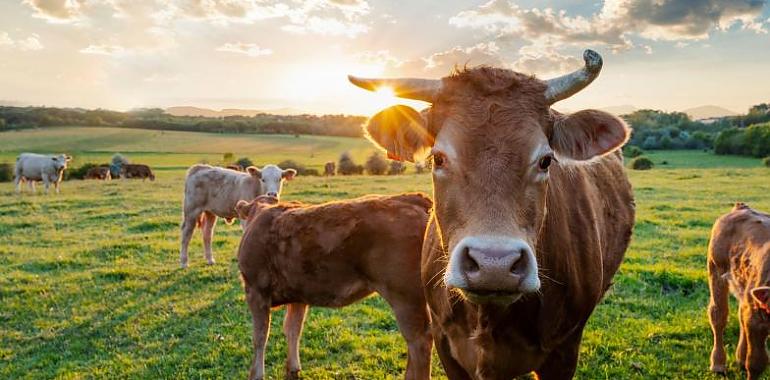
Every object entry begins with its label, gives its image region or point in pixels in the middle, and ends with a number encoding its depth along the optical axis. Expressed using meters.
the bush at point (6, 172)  42.34
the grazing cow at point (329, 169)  44.19
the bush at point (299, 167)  45.20
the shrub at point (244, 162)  46.64
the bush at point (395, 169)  46.69
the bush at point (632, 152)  56.67
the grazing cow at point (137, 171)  43.75
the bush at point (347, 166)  47.12
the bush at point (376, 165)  46.94
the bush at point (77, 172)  45.84
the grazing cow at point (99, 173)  43.78
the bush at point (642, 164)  44.19
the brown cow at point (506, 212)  2.56
